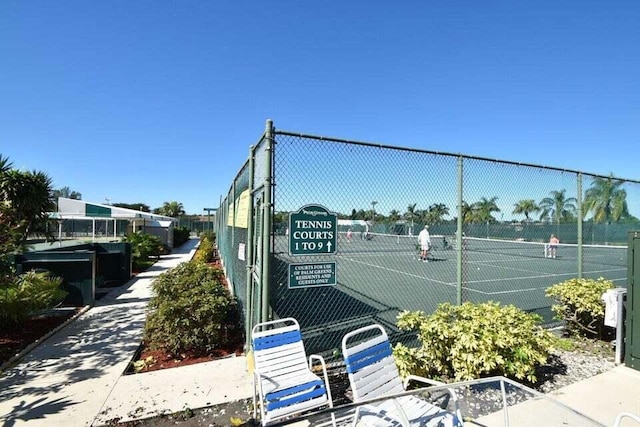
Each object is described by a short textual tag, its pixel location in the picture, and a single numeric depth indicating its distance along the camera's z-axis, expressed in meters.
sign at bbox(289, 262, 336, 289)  3.83
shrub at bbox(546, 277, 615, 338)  5.61
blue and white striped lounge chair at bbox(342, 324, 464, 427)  2.62
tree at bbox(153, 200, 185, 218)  79.33
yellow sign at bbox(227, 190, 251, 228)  4.95
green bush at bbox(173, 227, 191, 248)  28.95
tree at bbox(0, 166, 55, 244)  8.46
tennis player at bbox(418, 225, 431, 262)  13.90
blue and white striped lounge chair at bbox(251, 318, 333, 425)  2.97
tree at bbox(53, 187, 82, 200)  81.24
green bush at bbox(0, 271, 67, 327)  5.57
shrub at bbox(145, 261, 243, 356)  4.90
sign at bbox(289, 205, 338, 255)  3.79
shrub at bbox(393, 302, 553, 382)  3.78
